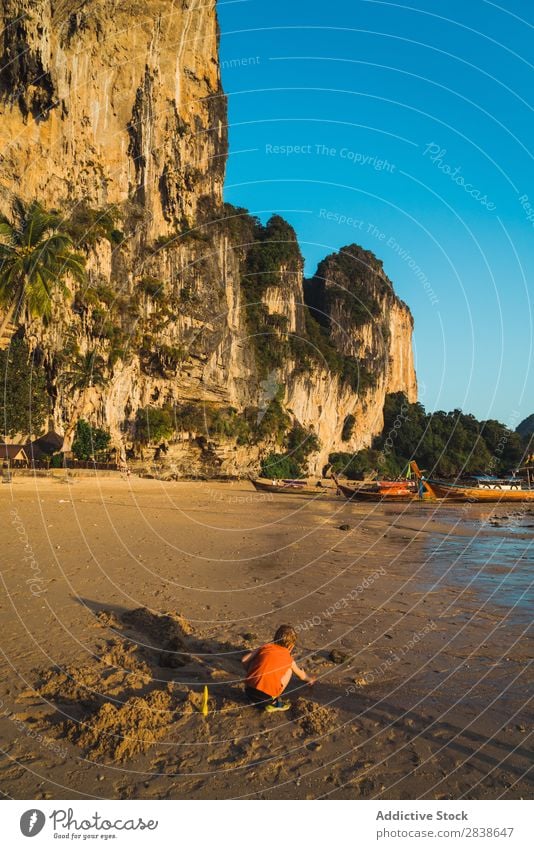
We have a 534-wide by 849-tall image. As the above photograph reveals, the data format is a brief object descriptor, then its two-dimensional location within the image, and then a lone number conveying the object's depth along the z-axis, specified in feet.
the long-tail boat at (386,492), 122.11
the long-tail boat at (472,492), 133.08
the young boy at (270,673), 15.01
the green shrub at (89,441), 119.34
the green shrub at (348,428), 287.69
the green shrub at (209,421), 159.53
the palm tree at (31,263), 83.15
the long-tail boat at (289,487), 135.74
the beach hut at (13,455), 93.71
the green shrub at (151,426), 143.84
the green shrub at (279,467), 194.66
